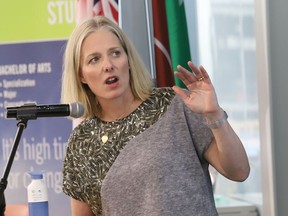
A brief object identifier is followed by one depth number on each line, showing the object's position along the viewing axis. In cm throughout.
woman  360
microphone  348
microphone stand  338
